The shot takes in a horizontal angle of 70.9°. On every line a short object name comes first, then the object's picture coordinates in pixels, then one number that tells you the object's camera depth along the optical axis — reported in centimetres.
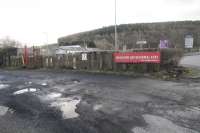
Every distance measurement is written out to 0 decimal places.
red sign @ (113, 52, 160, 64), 836
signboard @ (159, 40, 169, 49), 1053
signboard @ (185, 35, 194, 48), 3429
